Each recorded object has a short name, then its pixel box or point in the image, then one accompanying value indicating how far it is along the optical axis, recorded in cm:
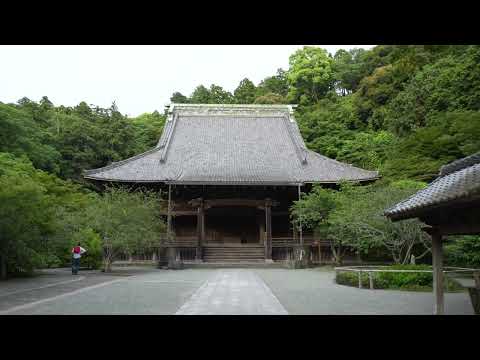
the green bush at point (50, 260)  1608
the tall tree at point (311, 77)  5631
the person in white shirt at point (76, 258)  1858
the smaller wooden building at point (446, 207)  656
